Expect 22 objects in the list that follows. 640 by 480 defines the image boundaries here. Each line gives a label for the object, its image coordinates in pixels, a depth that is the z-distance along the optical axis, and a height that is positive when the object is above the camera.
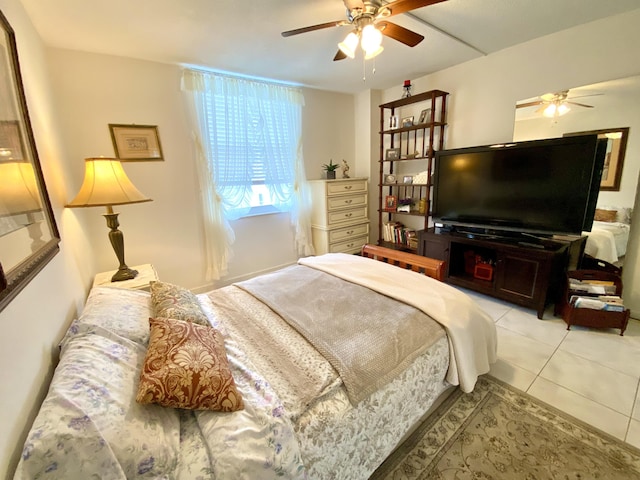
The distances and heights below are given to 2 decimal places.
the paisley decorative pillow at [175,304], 1.23 -0.55
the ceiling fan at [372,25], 1.48 +0.91
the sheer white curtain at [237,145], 2.80 +0.44
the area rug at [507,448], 1.20 -1.28
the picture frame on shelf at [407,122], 3.32 +0.70
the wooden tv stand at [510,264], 2.30 -0.81
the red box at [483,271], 2.74 -0.95
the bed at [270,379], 0.68 -0.71
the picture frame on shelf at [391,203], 3.60 -0.30
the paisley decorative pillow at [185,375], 0.81 -0.58
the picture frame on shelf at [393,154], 3.47 +0.33
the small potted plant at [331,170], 3.64 +0.16
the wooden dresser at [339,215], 3.49 -0.43
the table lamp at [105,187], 1.74 +0.02
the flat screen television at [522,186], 2.17 -0.09
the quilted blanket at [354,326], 1.10 -0.70
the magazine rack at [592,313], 2.06 -1.06
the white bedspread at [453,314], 1.39 -0.71
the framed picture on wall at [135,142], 2.46 +0.43
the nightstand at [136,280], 1.90 -0.66
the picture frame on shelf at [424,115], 3.21 +0.75
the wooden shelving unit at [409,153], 3.12 +0.32
